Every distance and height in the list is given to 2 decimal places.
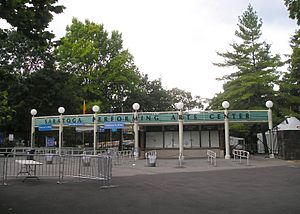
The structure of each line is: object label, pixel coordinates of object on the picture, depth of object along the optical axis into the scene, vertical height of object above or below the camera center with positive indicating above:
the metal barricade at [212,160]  21.02 -1.59
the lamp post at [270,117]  26.12 +1.52
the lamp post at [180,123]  25.66 +1.12
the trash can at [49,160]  14.78 -0.98
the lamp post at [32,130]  32.28 +0.82
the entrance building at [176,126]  26.91 +1.00
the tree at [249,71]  30.64 +6.37
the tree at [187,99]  63.42 +7.31
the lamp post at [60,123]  28.79 +1.40
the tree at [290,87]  29.49 +4.59
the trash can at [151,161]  20.33 -1.45
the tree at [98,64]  42.69 +9.80
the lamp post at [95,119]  28.36 +1.65
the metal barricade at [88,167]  11.65 -1.15
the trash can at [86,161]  12.68 -0.92
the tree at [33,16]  6.30 +2.38
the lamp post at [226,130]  26.02 +0.53
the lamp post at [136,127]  27.39 +0.87
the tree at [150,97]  48.85 +6.42
